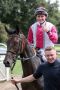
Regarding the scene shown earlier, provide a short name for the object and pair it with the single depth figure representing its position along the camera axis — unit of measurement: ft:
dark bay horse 23.82
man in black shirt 16.49
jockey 25.39
